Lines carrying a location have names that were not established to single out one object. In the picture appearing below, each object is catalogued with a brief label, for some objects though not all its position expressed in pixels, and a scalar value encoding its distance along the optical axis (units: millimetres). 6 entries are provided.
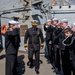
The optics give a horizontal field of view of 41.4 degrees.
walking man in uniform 3614
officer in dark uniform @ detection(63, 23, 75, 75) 2541
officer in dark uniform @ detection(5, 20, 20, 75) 3000
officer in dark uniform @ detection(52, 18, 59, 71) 3593
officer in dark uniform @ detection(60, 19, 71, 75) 2880
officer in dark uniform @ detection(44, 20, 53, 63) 4016
